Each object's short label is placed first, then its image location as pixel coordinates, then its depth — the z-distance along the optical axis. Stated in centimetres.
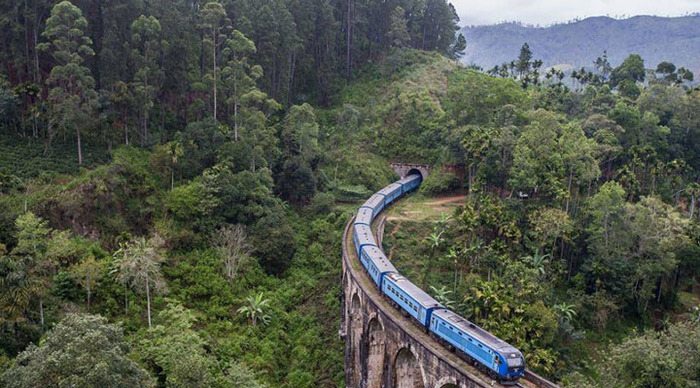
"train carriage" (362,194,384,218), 5381
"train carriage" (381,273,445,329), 3183
